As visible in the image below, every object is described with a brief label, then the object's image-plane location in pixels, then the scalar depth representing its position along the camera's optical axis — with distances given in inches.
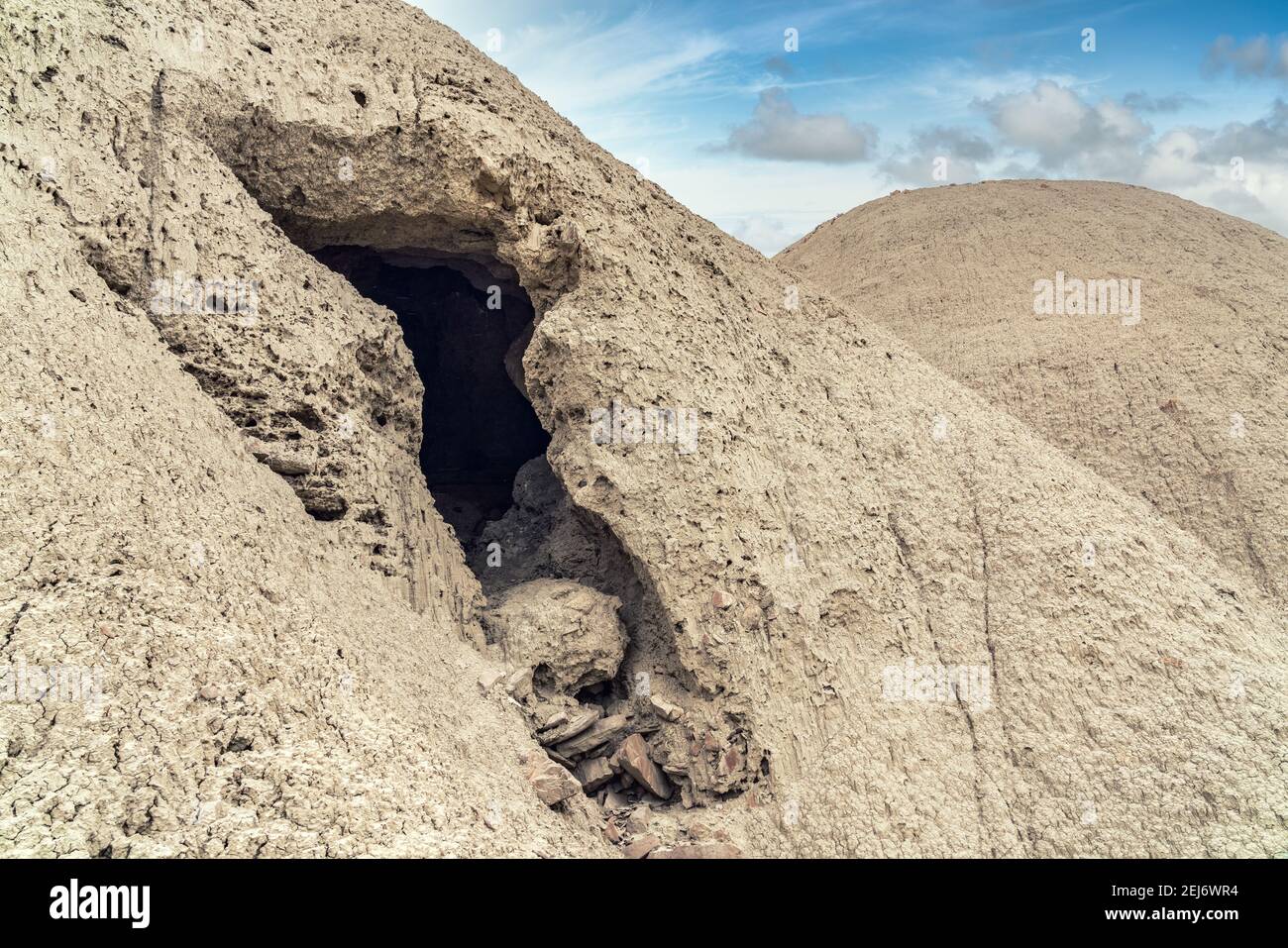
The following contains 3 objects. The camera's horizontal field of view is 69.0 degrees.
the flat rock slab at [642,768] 291.7
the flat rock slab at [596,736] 288.4
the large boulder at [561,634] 298.4
